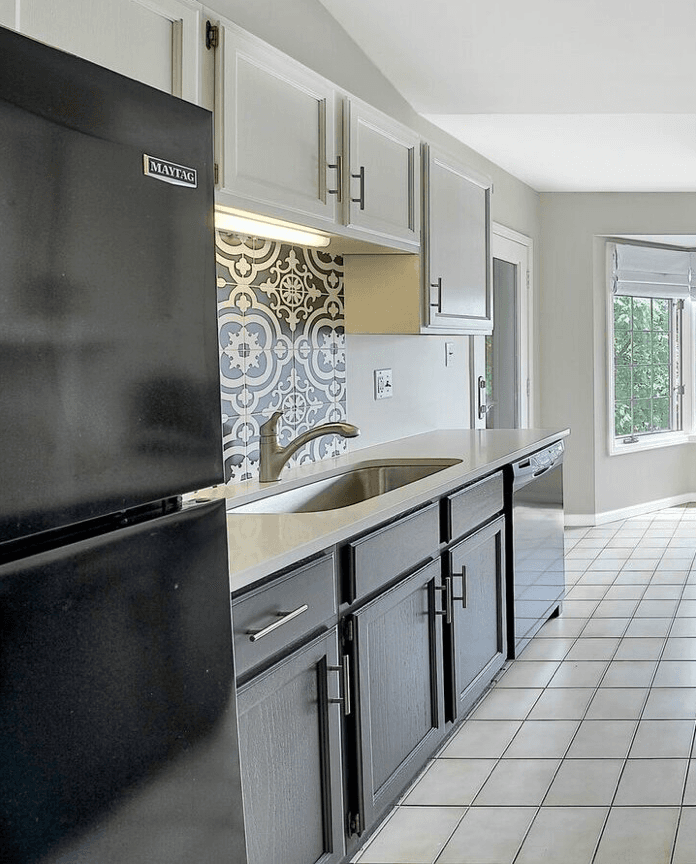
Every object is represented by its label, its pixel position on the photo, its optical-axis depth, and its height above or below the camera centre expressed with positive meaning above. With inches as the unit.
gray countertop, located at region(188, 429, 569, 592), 75.0 -13.1
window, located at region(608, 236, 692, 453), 291.9 +6.2
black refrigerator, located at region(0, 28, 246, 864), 32.2 -3.8
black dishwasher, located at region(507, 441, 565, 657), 151.2 -28.1
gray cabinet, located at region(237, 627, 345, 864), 71.2 -28.6
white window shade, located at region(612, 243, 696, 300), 288.4 +26.2
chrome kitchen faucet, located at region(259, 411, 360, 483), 119.5 -9.2
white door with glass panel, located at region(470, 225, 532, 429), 252.4 +6.7
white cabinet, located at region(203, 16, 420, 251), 94.0 +23.7
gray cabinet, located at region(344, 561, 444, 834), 91.0 -31.6
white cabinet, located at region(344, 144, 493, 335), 150.3 +13.7
